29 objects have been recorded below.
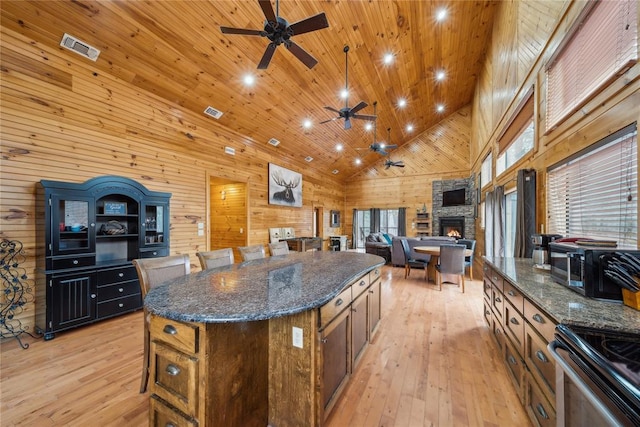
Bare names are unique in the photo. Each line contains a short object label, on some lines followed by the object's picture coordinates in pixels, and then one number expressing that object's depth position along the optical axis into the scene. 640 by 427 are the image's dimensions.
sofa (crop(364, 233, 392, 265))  7.43
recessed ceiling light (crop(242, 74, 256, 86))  4.25
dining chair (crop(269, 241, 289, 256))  3.43
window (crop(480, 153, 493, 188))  5.81
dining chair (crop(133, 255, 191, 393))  1.92
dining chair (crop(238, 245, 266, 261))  2.96
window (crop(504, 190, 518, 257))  4.42
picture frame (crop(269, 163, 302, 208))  6.86
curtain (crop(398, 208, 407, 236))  10.16
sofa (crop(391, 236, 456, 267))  6.64
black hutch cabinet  2.84
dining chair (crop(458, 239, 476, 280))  5.55
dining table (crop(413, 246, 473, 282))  5.18
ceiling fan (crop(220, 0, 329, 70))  2.31
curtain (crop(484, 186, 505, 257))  4.50
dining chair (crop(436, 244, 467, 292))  4.64
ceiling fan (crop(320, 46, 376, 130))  4.34
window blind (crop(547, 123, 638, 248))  1.68
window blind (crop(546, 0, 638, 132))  1.66
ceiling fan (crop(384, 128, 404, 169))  8.31
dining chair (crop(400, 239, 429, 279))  5.82
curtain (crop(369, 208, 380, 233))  10.84
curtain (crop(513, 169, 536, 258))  3.01
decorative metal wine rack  2.69
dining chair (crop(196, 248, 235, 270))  2.55
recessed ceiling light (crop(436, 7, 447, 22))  4.26
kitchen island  1.20
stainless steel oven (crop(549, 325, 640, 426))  0.73
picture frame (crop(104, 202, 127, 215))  3.49
